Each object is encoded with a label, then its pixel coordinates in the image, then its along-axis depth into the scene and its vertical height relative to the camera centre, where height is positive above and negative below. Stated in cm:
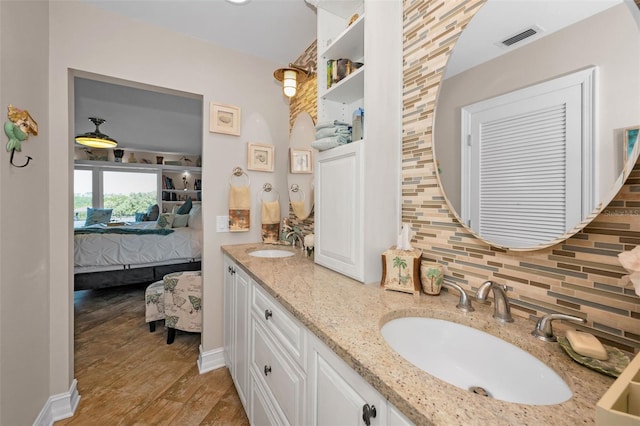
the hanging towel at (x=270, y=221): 233 -8
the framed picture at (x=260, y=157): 229 +47
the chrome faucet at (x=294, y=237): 220 -21
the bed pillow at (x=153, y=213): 638 -4
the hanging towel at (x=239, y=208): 220 +3
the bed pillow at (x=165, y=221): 480 -18
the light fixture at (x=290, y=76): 199 +101
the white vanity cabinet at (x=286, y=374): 68 -55
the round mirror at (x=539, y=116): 65 +28
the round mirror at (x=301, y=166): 216 +38
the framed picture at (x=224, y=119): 212 +74
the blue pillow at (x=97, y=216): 581 -11
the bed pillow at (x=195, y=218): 433 -12
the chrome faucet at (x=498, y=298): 84 -27
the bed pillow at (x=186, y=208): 564 +7
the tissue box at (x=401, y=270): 108 -24
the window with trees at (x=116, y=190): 623 +51
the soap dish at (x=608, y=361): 57 -33
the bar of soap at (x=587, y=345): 60 -31
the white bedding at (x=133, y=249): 344 -52
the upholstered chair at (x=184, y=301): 238 -80
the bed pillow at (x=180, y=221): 502 -18
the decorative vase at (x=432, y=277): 105 -26
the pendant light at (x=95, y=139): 391 +107
